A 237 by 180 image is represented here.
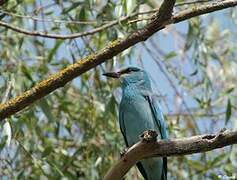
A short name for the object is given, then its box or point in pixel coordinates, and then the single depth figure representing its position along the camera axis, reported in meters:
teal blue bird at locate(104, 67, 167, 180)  8.72
